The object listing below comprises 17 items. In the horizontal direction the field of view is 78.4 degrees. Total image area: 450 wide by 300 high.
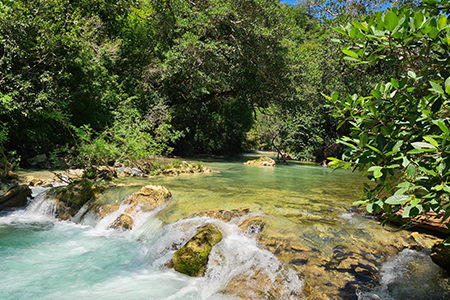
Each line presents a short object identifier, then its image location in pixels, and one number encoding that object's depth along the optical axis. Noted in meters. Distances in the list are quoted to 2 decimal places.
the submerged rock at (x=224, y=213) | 5.91
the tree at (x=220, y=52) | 15.98
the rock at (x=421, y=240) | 4.72
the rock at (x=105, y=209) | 7.14
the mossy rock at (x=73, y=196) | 7.70
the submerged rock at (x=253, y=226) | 5.18
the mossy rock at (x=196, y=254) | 4.45
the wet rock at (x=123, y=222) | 6.53
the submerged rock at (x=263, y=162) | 19.03
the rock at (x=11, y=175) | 9.47
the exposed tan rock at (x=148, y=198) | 6.95
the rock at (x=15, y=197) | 7.68
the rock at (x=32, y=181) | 9.76
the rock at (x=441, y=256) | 3.88
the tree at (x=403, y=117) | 1.85
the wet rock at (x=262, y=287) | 3.55
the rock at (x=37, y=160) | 12.93
